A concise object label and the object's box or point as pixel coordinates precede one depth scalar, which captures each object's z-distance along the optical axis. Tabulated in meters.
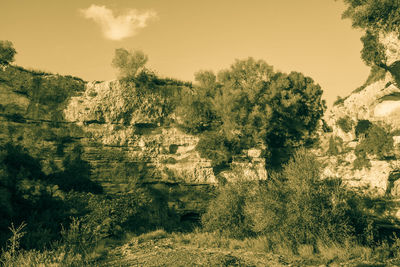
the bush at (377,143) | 21.62
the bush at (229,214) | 18.80
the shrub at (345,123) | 24.44
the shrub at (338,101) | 27.30
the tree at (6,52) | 22.23
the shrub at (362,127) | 23.45
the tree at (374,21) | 16.80
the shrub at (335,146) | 24.95
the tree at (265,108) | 24.73
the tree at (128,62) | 24.45
